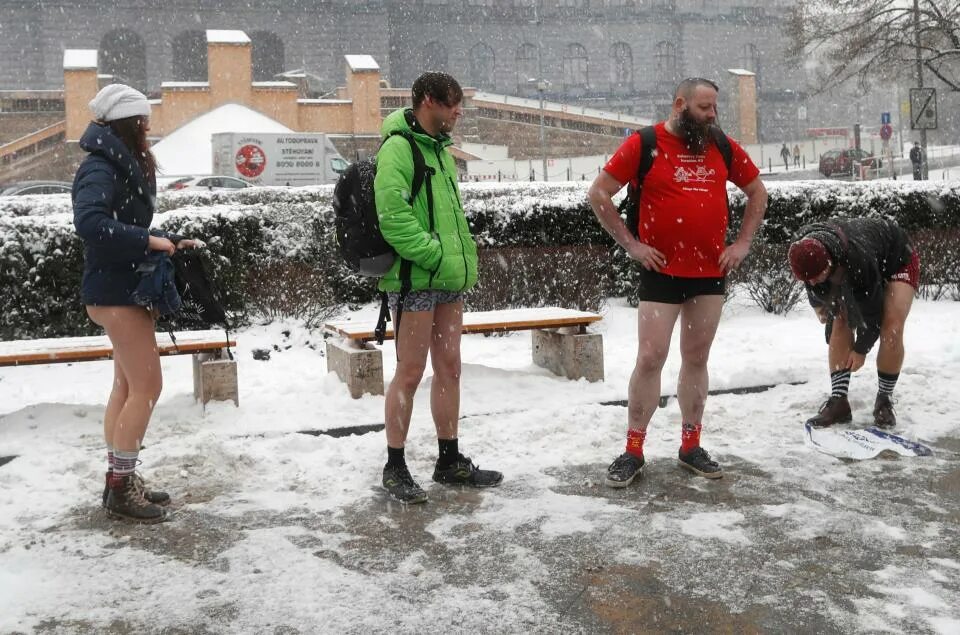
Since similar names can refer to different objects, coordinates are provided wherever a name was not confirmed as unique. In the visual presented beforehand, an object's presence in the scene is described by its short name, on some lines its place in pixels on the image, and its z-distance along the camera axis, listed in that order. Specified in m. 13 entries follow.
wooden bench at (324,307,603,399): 6.80
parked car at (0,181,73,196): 24.20
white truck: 27.38
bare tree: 27.52
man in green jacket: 4.60
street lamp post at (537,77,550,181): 47.31
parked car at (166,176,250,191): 26.71
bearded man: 4.88
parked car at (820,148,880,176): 44.12
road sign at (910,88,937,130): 20.80
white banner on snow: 5.48
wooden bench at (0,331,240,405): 6.20
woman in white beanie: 4.38
